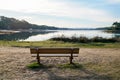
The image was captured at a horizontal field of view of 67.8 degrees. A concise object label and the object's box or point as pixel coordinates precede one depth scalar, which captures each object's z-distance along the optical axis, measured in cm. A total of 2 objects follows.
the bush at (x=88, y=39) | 981
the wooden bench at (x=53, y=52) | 407
